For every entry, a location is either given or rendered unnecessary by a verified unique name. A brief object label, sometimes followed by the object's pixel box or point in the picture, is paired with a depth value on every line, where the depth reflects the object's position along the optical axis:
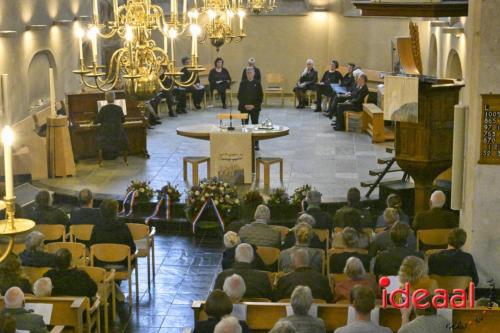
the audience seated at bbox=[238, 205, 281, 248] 10.81
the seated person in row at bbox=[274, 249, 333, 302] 8.88
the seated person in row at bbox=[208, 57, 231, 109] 24.19
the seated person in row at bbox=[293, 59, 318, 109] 24.30
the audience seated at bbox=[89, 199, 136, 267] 10.96
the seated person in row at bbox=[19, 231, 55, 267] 9.93
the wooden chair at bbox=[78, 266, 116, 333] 9.75
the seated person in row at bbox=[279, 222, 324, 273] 9.72
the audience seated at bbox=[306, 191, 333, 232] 11.74
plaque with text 10.42
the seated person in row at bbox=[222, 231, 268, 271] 10.15
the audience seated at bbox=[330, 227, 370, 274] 9.80
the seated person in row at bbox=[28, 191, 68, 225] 11.82
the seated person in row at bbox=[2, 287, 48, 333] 7.87
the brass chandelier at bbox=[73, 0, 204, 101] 8.09
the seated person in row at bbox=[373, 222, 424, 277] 9.48
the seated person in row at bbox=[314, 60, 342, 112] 23.50
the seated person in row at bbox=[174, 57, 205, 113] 23.48
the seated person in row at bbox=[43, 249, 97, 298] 9.22
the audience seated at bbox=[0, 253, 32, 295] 8.95
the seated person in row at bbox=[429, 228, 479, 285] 9.62
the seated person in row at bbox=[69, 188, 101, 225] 11.84
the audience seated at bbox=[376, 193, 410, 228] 11.22
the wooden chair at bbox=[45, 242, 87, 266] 10.51
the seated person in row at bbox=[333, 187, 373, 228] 11.45
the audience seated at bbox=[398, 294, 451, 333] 7.37
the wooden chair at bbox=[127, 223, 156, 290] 11.48
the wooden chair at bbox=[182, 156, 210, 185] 16.00
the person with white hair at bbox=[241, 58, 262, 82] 19.11
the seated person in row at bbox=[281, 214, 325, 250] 10.52
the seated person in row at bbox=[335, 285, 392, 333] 7.36
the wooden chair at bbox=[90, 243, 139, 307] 10.55
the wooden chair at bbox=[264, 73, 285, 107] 25.67
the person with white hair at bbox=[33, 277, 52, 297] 8.72
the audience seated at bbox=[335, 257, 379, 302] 8.78
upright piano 17.81
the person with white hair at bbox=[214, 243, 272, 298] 9.01
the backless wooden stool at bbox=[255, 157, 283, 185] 15.95
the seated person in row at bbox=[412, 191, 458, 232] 11.27
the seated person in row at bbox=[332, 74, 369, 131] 21.03
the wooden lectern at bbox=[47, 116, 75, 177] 16.47
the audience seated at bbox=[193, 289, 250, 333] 7.59
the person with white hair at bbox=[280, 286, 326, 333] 7.61
